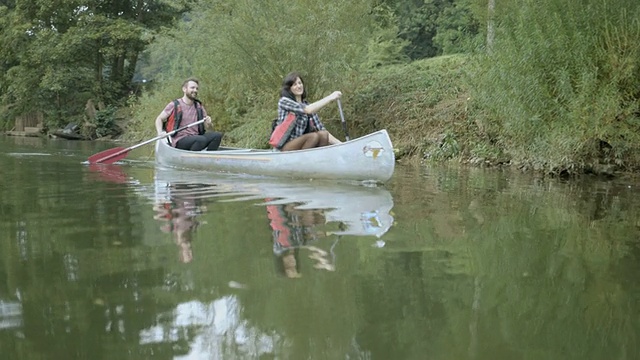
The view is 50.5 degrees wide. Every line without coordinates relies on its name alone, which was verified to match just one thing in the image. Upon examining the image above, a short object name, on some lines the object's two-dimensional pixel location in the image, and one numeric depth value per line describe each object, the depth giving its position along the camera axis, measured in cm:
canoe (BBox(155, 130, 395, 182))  764
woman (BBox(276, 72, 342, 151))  816
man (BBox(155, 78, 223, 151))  1001
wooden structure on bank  3016
